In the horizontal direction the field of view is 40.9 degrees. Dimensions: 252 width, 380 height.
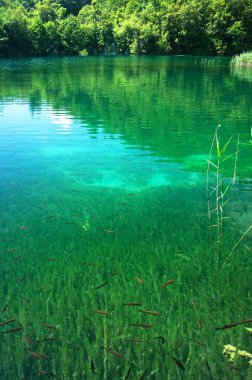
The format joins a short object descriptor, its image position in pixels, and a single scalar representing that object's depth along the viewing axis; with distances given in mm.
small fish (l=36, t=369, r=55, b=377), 3184
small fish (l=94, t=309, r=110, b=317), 3886
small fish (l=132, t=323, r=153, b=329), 3667
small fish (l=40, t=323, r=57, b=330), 3719
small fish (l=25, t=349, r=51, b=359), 3344
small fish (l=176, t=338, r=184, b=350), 3427
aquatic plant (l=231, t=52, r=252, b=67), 44228
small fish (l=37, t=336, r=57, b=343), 3529
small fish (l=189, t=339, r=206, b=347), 3438
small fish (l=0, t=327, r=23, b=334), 3637
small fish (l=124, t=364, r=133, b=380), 3127
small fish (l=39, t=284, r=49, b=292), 4396
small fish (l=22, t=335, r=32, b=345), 3509
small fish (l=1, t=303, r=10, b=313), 3987
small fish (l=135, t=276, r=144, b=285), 4500
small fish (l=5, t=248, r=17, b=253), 5344
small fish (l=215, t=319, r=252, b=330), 3605
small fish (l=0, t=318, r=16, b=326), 3763
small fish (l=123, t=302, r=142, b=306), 4016
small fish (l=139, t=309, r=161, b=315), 3877
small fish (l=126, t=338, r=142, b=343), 3479
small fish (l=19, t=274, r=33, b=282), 4617
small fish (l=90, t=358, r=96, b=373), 3203
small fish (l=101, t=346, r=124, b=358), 3324
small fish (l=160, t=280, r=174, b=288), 4389
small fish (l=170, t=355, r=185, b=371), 3199
